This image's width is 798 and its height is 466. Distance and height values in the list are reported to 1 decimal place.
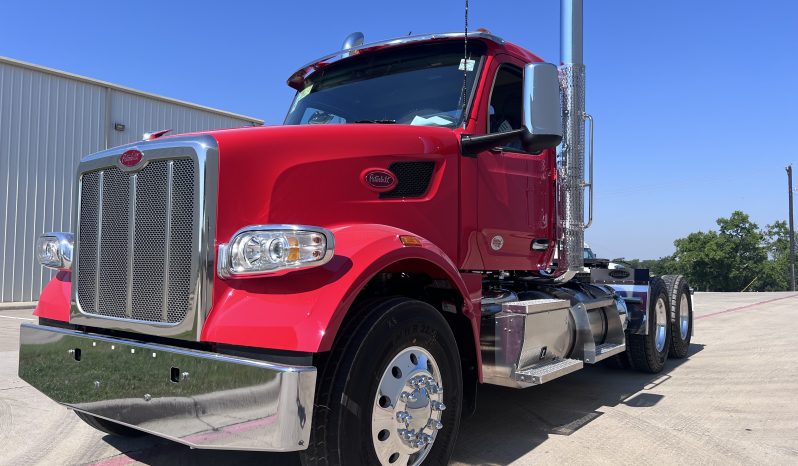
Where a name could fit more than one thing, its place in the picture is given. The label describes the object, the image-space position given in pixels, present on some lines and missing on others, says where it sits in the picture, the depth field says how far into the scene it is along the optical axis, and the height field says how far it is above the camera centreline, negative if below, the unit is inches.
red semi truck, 95.0 -3.2
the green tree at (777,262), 2186.3 -14.7
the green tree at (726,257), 2203.5 +3.5
